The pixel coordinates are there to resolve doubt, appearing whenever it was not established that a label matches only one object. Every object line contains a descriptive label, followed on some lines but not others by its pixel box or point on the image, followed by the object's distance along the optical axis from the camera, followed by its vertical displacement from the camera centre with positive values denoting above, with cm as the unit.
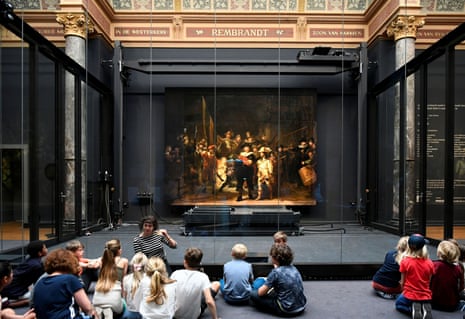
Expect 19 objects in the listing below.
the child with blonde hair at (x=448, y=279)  501 -167
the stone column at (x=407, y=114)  961 +106
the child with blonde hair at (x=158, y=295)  402 -153
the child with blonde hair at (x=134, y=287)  436 -158
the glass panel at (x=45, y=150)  827 +10
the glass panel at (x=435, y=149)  862 +12
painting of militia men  1095 +29
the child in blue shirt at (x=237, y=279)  530 -179
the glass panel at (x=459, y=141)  820 +28
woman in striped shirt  554 -129
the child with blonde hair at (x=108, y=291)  419 -156
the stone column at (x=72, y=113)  962 +111
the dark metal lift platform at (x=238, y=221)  892 -167
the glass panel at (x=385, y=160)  1029 -17
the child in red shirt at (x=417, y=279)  470 -158
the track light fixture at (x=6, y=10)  684 +265
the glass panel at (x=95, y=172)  988 -50
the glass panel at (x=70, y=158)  943 -10
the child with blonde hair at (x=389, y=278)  552 -186
